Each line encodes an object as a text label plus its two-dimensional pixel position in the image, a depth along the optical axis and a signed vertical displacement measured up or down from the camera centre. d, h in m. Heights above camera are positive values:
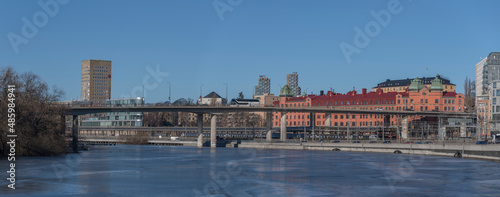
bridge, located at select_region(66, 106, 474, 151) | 143.52 +1.15
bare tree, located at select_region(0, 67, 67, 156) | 90.12 -0.59
